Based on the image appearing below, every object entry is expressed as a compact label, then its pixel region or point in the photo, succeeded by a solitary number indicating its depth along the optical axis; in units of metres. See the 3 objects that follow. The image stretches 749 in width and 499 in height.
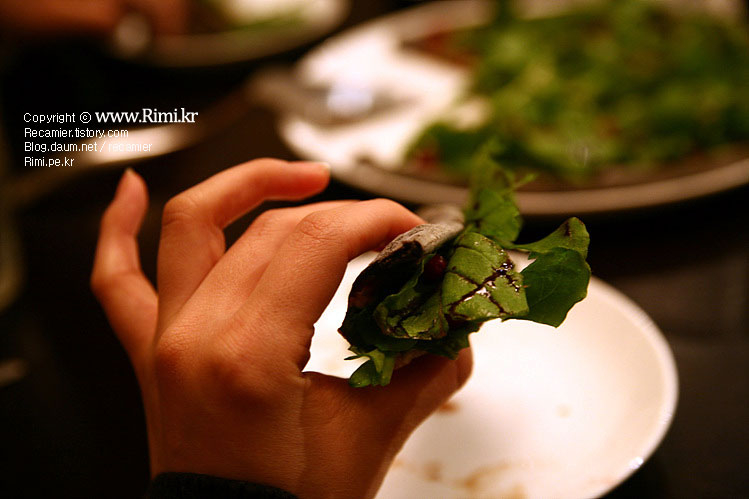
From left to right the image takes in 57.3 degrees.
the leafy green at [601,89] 1.24
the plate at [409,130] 1.12
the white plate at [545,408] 0.67
